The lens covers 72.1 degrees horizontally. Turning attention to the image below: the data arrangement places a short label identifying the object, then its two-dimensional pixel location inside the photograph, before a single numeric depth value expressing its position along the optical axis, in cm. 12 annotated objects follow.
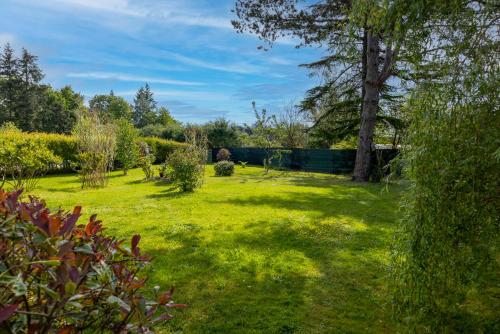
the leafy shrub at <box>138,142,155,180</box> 1587
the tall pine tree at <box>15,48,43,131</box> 4662
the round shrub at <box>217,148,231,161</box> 2629
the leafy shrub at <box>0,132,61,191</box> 891
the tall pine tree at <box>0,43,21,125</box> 4650
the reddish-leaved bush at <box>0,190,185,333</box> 128
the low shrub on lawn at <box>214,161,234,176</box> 1869
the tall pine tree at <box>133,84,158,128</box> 9072
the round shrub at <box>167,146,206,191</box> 1167
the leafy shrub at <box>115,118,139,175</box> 1862
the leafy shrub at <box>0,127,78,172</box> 1775
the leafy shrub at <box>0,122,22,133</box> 2488
